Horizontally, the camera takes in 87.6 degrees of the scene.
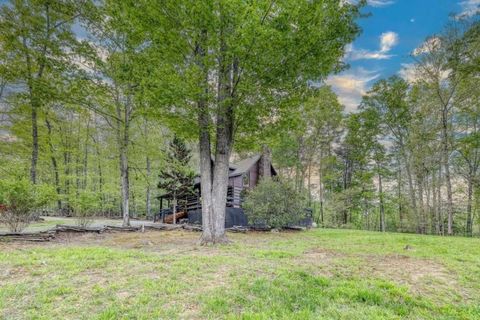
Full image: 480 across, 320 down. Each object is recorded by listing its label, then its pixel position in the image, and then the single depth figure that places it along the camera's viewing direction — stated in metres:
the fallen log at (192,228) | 12.08
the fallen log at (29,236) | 7.16
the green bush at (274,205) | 12.98
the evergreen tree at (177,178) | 17.70
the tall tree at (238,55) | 6.15
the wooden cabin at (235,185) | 16.92
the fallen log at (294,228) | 14.49
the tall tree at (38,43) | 10.62
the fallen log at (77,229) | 8.96
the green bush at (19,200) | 7.36
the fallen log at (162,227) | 11.97
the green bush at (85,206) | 9.69
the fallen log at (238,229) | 12.17
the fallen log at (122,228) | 10.58
